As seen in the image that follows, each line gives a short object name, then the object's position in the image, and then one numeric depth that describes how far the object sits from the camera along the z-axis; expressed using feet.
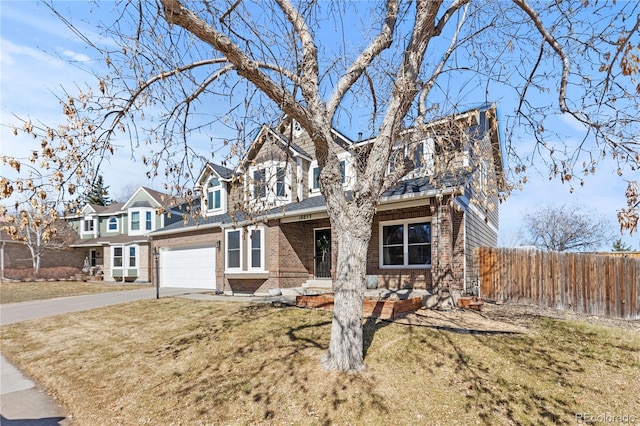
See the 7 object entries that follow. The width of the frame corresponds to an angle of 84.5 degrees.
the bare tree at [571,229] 101.50
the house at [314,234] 25.05
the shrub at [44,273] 87.43
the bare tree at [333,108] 16.52
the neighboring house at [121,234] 83.05
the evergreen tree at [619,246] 102.78
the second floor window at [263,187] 23.14
